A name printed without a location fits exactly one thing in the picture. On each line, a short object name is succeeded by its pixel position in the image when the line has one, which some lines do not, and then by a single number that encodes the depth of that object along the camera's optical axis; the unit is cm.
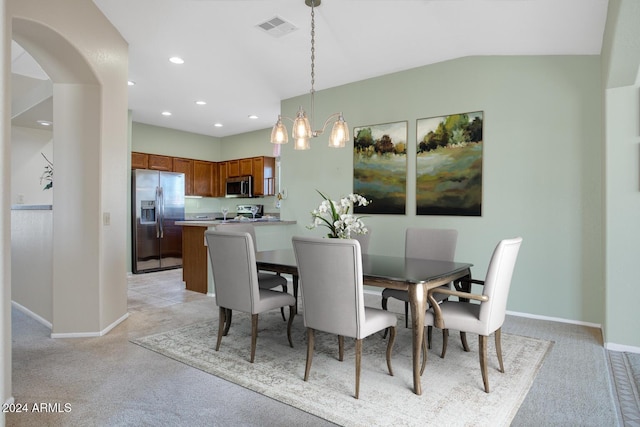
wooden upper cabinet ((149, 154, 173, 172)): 701
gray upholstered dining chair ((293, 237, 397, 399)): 216
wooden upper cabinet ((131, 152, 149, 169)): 669
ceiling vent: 340
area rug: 205
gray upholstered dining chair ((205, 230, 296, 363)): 269
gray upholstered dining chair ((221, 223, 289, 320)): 346
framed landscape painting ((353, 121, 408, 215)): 460
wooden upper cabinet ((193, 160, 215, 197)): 780
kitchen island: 496
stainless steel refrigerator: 638
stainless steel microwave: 747
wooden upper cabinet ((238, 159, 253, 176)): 753
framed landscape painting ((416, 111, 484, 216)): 408
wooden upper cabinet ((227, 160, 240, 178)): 781
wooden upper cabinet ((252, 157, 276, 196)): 732
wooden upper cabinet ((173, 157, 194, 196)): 745
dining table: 225
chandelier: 302
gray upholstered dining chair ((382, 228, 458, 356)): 331
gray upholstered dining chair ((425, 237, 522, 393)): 225
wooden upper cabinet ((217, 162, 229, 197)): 813
